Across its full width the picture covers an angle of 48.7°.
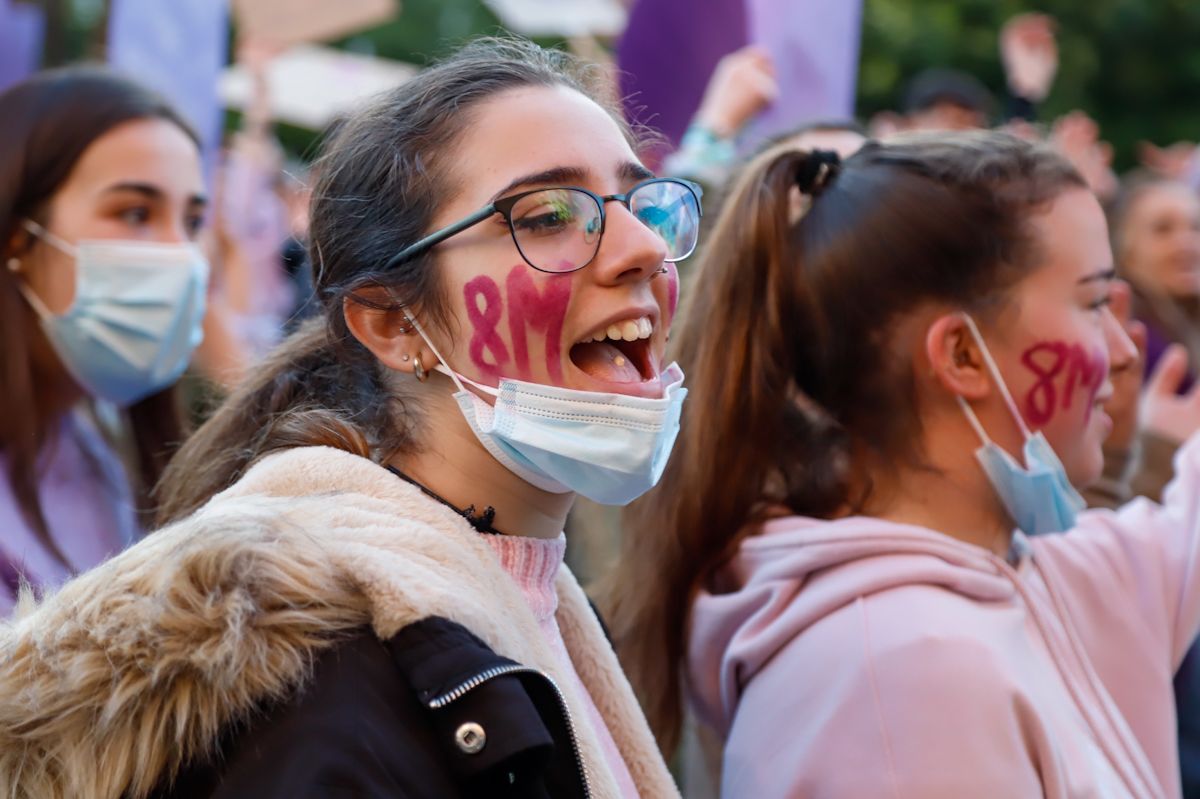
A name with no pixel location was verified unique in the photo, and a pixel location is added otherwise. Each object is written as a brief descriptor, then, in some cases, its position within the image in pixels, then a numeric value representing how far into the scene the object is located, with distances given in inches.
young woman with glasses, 62.1
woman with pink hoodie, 90.8
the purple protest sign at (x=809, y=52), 176.9
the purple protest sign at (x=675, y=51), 190.2
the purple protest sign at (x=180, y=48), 179.8
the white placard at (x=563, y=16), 322.7
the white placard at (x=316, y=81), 364.5
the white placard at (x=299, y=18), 226.8
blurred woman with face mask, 124.3
